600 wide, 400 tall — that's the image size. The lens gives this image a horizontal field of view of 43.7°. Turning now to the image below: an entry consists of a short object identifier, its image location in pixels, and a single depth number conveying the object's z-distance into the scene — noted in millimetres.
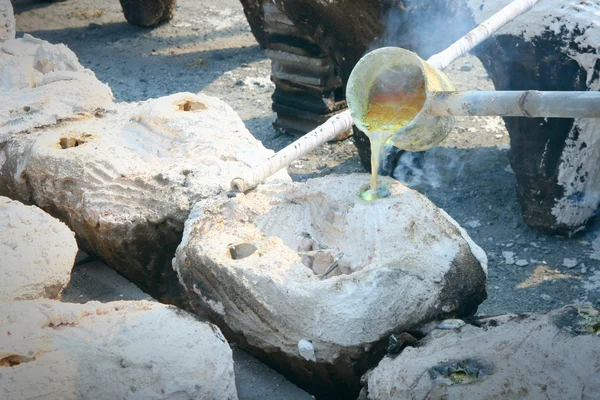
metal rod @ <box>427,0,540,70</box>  3527
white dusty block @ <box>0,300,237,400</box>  2184
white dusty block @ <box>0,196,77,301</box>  2777
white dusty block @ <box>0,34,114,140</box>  3797
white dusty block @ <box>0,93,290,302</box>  3238
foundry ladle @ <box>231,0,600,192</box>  2527
